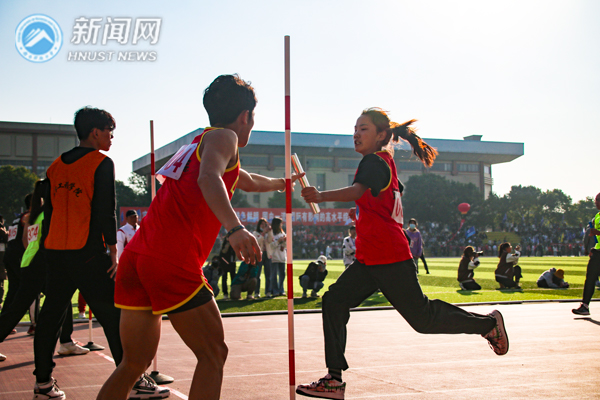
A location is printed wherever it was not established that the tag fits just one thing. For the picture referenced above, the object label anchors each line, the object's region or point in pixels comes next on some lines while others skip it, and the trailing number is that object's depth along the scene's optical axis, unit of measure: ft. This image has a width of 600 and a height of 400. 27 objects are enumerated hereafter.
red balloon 235.81
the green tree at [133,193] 269.44
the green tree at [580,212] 308.19
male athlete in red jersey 8.78
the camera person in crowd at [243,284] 46.32
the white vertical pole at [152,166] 15.90
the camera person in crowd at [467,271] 53.16
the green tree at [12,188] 199.62
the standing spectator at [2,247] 36.50
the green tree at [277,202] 258.98
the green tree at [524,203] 288.92
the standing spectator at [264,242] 47.70
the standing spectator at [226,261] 47.23
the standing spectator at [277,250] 47.38
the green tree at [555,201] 320.50
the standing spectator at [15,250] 26.94
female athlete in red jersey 13.78
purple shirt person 57.36
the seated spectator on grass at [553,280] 54.65
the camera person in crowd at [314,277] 47.34
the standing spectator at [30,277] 18.40
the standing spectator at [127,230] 33.37
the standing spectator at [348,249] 47.68
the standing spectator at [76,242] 14.12
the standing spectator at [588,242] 37.51
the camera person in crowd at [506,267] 54.39
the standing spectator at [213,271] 47.16
